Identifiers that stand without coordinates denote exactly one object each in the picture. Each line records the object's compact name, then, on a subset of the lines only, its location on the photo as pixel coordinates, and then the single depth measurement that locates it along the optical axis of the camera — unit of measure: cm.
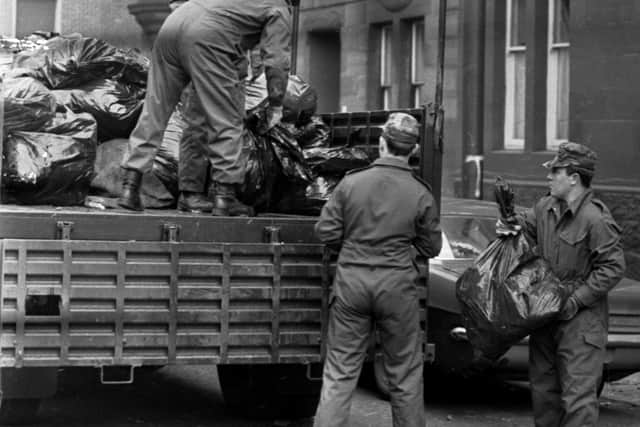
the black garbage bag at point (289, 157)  1119
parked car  1205
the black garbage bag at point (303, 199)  1125
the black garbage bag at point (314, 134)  1187
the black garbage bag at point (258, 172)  1091
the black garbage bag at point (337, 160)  1140
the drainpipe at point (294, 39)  1297
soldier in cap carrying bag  951
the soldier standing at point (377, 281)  940
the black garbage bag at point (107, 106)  1125
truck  878
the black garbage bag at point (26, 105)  1027
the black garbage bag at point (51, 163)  1008
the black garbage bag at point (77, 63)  1149
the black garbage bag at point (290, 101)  1145
